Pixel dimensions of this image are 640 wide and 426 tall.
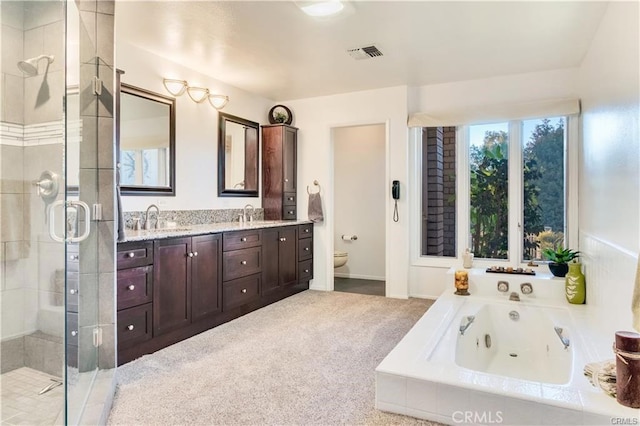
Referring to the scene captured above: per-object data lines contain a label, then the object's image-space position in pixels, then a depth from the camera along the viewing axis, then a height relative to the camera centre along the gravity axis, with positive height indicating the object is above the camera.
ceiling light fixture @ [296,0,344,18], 2.62 +1.41
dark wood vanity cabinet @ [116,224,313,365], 2.76 -0.60
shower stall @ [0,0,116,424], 2.03 +0.03
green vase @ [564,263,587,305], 3.20 -0.61
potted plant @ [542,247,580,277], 3.56 -0.44
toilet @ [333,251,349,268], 5.62 -0.67
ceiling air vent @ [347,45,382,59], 3.45 +1.45
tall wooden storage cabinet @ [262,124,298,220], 4.95 +0.54
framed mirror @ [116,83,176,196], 3.33 +0.64
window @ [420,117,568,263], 4.15 +0.26
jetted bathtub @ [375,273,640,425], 1.70 -0.82
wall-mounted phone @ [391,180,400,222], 4.62 +0.26
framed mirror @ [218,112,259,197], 4.40 +0.67
